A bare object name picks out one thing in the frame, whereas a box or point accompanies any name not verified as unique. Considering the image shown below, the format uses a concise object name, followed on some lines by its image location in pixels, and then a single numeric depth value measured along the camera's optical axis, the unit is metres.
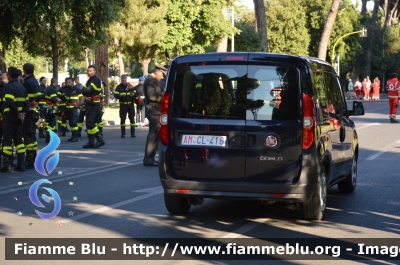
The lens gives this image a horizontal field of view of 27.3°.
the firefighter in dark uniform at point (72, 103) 23.20
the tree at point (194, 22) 49.53
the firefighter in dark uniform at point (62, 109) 24.16
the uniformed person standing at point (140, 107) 29.95
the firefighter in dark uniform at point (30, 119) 15.58
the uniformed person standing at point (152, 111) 15.34
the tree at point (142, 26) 47.22
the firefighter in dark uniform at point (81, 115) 22.20
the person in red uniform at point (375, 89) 63.03
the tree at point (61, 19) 27.42
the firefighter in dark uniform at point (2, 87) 15.43
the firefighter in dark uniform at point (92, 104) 19.70
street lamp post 60.48
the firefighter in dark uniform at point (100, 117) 20.38
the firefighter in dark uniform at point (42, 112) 23.69
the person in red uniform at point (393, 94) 30.84
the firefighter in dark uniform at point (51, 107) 22.62
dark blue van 8.74
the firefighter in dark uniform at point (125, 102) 24.22
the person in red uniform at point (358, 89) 66.12
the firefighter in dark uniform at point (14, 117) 14.79
